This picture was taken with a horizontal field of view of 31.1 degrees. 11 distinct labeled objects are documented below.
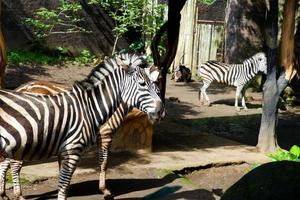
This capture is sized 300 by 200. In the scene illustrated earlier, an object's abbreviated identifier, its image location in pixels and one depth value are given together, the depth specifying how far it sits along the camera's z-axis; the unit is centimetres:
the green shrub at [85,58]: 1848
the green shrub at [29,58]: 1697
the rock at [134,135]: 838
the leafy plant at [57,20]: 1814
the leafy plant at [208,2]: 2254
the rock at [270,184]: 441
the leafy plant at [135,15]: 1905
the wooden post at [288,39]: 907
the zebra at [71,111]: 523
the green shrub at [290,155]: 730
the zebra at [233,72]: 1429
